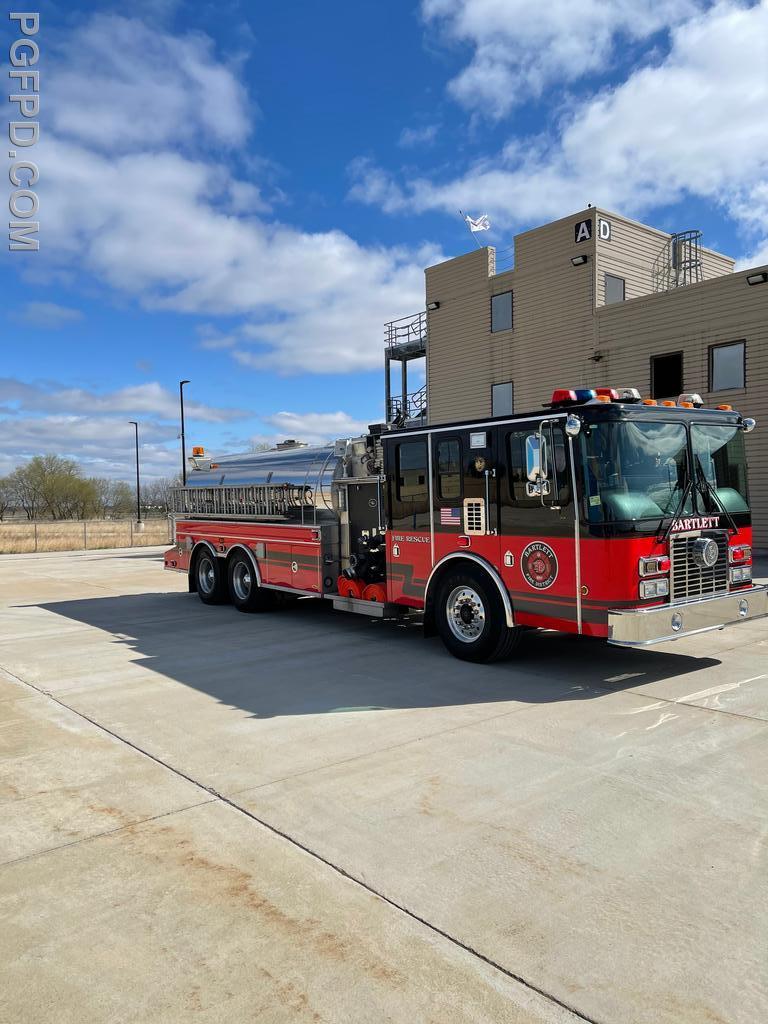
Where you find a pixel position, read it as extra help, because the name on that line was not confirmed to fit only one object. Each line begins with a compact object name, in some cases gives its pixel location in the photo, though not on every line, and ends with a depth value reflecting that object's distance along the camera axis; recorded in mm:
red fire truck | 6277
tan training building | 16344
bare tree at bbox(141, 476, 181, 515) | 85938
